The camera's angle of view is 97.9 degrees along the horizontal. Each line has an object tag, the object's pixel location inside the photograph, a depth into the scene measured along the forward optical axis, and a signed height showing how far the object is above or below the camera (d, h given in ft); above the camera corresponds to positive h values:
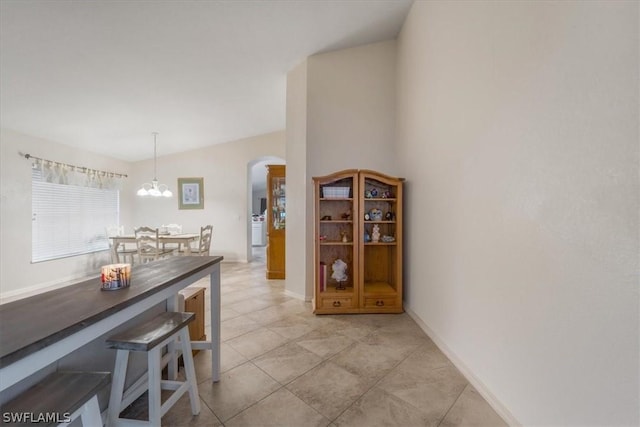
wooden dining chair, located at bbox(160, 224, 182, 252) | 18.68 -1.18
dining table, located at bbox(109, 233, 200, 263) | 15.90 -1.62
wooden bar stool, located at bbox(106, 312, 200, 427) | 4.00 -2.20
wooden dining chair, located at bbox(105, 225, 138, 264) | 17.53 -1.48
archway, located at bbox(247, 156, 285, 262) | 20.56 +2.71
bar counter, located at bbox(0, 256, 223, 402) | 2.35 -1.14
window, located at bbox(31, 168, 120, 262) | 13.85 -0.34
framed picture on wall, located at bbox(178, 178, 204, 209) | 20.74 +1.39
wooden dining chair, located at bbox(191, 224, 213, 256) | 16.50 -1.82
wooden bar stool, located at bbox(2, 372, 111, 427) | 2.56 -1.89
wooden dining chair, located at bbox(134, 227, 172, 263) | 15.30 -2.05
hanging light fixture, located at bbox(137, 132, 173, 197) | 16.34 +1.83
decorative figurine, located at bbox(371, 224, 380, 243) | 10.71 -0.90
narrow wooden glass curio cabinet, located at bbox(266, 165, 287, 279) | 15.58 -0.53
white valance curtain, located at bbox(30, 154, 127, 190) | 14.04 +2.11
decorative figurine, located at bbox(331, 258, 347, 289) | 10.76 -2.30
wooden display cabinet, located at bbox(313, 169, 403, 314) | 10.14 -1.12
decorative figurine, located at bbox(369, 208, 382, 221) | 10.77 -0.13
